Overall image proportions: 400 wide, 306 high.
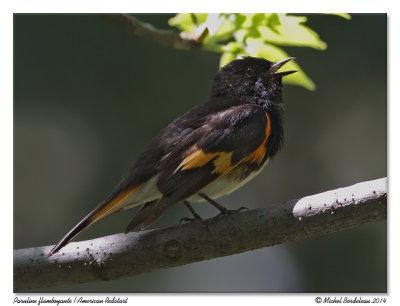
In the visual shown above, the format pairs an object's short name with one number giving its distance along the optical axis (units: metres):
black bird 4.58
